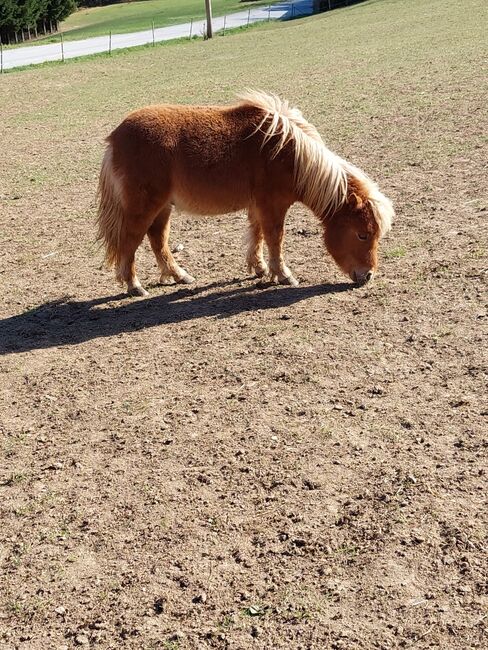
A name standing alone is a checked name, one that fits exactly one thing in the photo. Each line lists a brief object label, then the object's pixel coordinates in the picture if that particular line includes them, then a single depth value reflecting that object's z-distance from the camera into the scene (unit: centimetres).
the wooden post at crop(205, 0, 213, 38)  3997
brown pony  669
